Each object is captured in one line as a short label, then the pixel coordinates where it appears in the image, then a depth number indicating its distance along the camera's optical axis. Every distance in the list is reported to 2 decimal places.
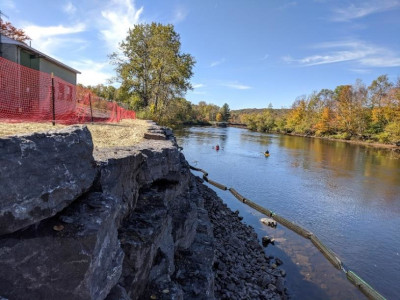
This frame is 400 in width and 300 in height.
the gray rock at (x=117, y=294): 2.89
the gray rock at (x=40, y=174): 2.15
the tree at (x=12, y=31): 34.67
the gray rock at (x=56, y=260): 2.27
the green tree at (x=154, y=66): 28.20
